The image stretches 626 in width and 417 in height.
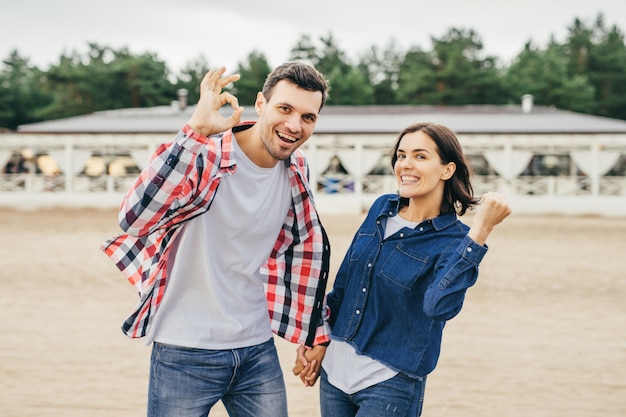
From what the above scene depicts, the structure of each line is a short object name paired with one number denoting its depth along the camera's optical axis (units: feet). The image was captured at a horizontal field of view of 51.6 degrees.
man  7.29
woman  7.14
